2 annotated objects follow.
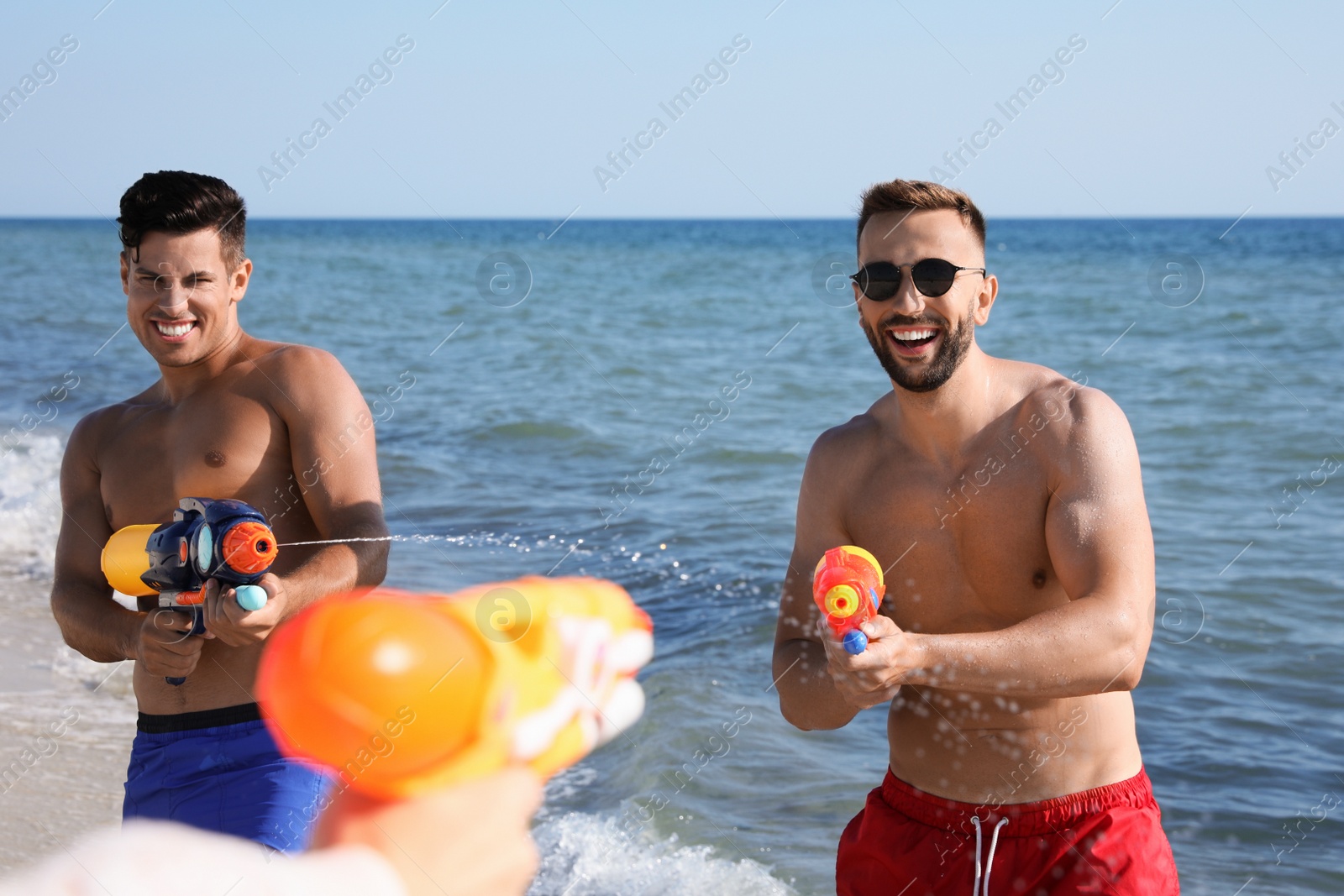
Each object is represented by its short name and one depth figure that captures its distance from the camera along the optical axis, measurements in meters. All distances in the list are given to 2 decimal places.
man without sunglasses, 2.79
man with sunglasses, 2.34
